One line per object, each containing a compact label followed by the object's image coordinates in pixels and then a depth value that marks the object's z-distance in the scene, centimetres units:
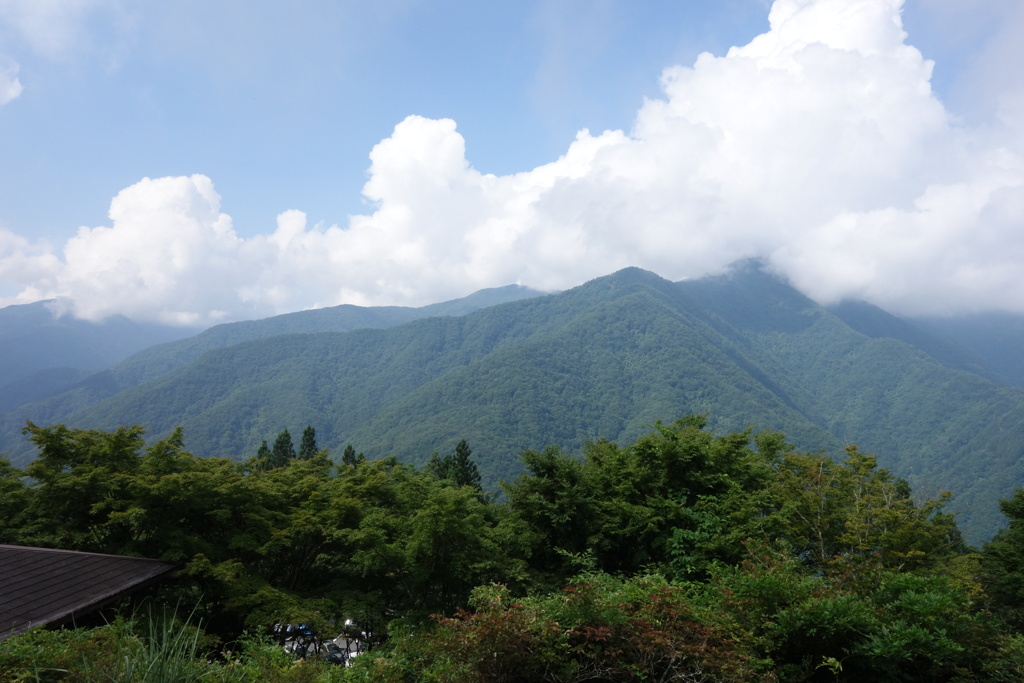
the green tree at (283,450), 4116
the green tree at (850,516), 1123
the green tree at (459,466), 2963
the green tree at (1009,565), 1289
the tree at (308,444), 4169
